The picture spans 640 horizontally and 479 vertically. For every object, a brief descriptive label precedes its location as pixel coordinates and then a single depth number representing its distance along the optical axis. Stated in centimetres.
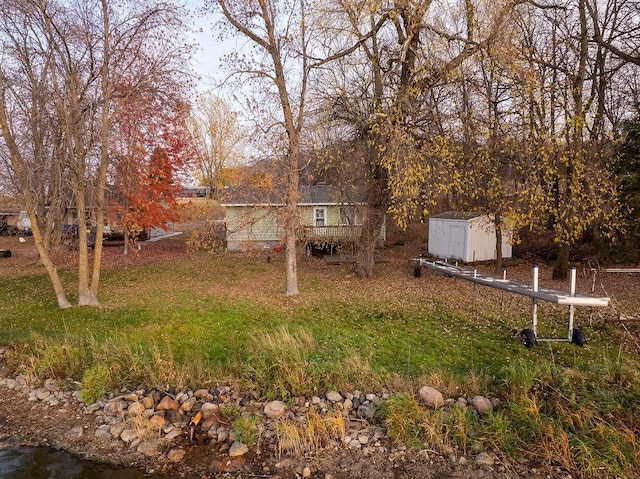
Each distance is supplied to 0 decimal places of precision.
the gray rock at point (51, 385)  602
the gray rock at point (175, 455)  457
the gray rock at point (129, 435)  489
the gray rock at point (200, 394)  558
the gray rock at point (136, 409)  524
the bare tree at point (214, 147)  2734
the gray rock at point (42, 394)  583
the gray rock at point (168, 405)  537
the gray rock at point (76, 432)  502
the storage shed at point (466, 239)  1627
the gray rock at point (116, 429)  502
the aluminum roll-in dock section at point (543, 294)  622
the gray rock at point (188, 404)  536
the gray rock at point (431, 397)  502
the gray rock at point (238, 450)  461
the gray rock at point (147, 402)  542
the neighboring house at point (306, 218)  1836
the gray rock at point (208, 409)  522
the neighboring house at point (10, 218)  1511
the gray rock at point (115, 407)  538
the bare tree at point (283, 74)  1060
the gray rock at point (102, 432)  499
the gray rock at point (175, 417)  516
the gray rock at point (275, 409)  516
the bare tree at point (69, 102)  913
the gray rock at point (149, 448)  469
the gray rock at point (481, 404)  493
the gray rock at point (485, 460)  425
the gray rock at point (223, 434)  487
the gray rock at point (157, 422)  508
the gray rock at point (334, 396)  535
